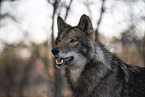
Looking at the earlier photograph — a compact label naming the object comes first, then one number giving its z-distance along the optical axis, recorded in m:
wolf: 3.37
